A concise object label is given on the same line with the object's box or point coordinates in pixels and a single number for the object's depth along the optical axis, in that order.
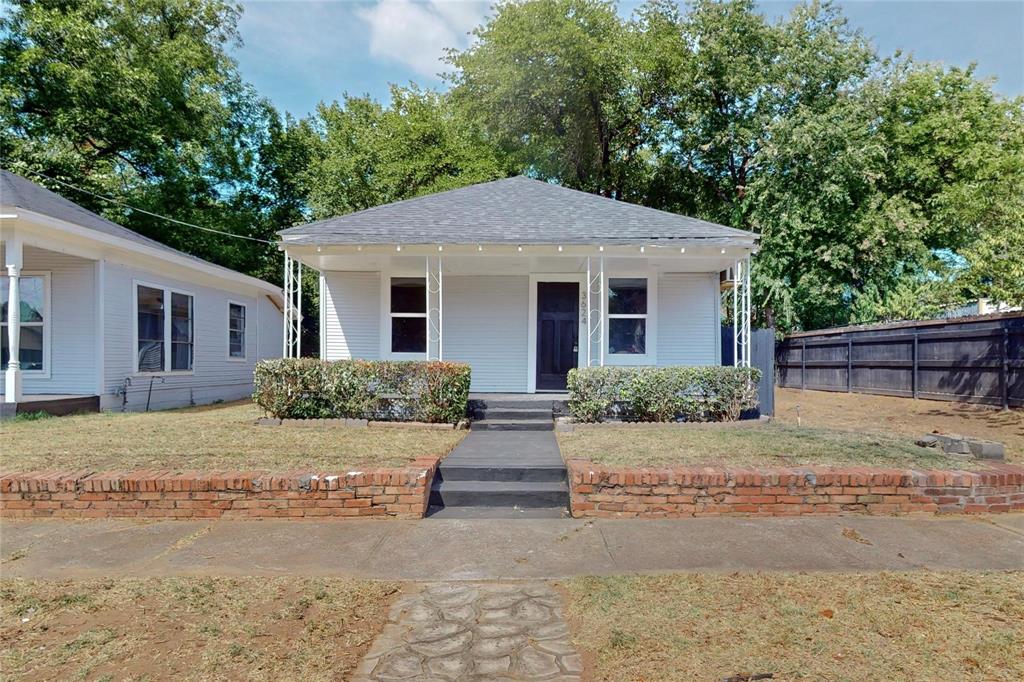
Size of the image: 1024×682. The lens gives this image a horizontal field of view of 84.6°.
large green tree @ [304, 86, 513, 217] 22.31
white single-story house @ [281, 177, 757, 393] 10.61
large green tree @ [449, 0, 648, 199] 21.17
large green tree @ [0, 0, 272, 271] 17.14
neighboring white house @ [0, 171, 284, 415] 9.31
